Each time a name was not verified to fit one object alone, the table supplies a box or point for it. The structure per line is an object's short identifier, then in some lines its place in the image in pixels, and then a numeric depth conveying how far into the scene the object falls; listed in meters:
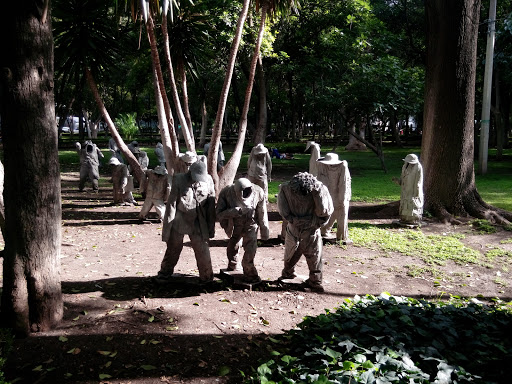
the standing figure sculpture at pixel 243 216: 5.82
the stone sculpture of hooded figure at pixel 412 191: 9.66
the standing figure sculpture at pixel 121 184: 11.74
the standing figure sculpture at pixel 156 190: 9.72
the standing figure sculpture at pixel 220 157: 15.49
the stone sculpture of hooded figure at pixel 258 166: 10.49
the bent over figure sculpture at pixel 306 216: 5.66
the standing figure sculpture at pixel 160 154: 17.00
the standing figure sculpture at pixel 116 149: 15.46
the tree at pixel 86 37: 10.25
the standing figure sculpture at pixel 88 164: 13.97
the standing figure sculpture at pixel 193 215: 5.66
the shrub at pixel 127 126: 32.53
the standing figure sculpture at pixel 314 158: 9.07
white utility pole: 15.53
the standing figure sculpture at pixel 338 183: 8.41
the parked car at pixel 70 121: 44.47
